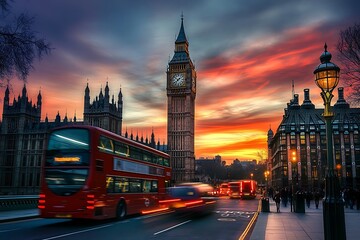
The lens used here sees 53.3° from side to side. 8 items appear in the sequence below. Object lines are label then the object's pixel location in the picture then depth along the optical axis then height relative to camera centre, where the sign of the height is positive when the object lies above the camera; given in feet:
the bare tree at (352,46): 71.10 +27.33
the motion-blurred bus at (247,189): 179.22 -4.33
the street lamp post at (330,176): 26.58 +0.47
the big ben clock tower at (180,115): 425.28 +77.38
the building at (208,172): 563.32 +12.90
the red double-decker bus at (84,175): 52.70 +0.40
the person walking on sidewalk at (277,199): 88.80 -4.42
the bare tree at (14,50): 45.31 +15.83
